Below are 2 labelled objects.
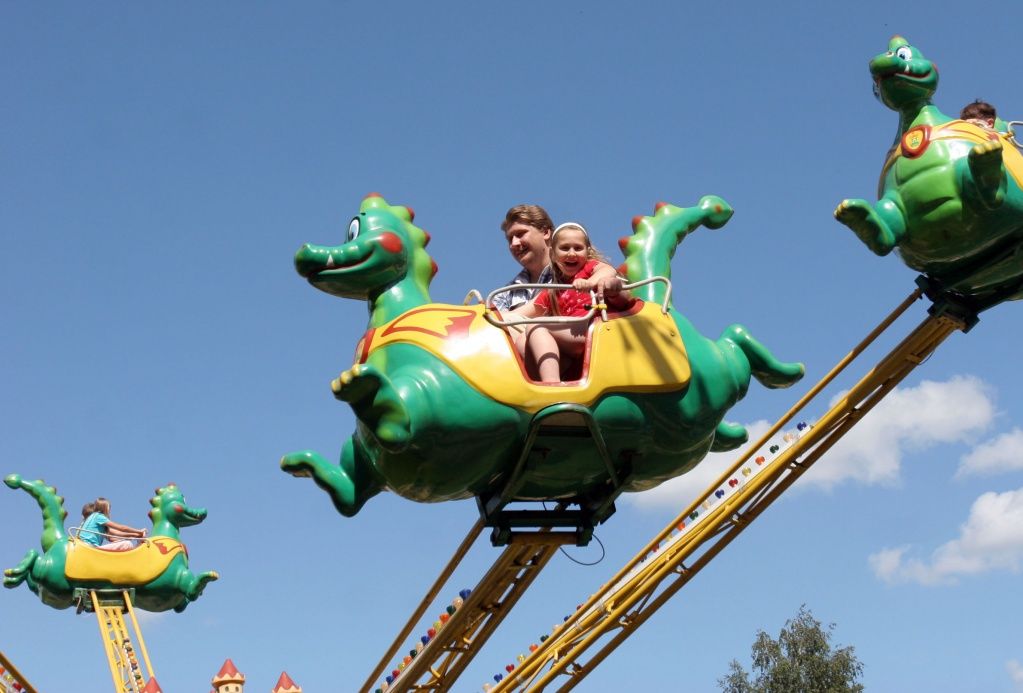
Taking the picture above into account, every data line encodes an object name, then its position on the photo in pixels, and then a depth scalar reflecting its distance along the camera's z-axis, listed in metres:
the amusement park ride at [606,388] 5.53
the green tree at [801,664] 27.61
